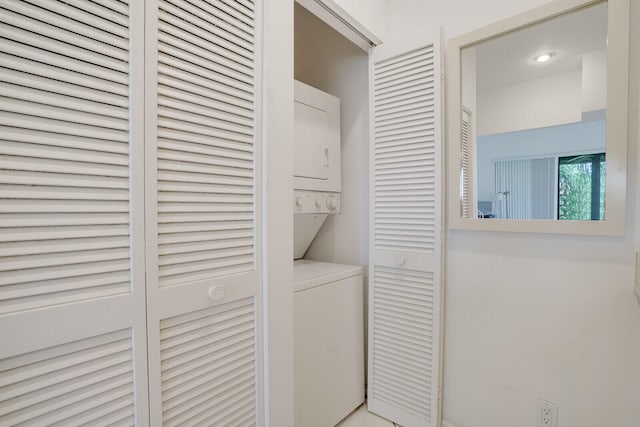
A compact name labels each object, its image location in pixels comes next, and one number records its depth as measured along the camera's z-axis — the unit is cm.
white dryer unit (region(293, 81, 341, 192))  177
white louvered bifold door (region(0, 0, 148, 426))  64
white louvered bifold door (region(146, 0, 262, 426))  85
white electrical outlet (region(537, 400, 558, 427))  143
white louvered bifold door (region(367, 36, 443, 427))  167
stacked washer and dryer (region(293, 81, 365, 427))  157
